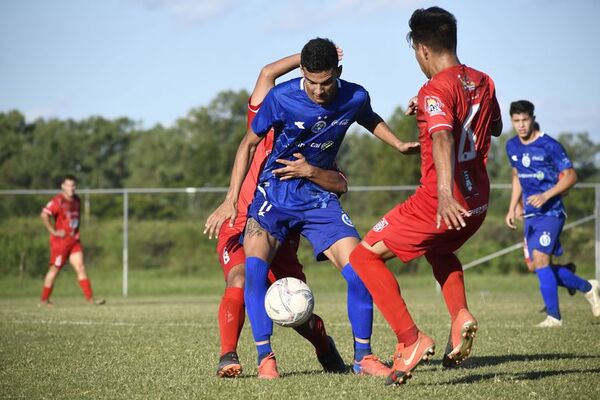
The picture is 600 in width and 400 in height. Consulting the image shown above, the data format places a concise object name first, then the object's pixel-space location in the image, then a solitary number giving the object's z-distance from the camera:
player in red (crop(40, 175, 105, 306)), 31.95
